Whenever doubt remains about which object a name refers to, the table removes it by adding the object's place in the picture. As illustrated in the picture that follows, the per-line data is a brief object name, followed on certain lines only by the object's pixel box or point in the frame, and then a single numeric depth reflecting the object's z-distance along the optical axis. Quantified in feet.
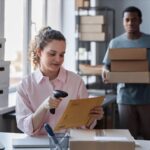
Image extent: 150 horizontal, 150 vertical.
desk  7.88
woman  8.85
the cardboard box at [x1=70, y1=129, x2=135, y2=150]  6.19
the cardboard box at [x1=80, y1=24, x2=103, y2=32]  21.34
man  14.92
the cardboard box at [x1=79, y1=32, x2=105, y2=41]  21.48
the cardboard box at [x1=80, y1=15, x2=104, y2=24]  21.21
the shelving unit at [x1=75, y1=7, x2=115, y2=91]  21.24
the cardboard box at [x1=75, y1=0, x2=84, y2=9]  22.58
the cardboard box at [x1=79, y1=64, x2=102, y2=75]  20.82
